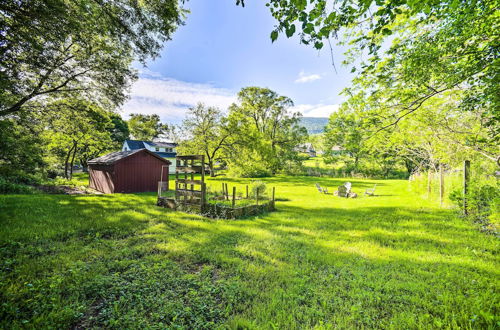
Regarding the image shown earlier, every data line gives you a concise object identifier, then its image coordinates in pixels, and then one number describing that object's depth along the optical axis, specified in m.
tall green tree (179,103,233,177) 26.12
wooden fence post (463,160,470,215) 7.11
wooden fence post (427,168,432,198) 10.72
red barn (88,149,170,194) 15.20
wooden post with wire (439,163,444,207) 8.54
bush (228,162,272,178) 25.20
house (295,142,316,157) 36.88
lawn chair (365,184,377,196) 14.54
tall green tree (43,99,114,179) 10.55
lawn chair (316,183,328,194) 15.99
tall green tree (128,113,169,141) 50.94
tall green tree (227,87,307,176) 25.55
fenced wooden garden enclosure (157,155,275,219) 7.94
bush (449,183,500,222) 6.04
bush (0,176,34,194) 11.69
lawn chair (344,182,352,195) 14.12
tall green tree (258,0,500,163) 2.87
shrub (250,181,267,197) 10.84
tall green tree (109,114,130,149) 40.81
